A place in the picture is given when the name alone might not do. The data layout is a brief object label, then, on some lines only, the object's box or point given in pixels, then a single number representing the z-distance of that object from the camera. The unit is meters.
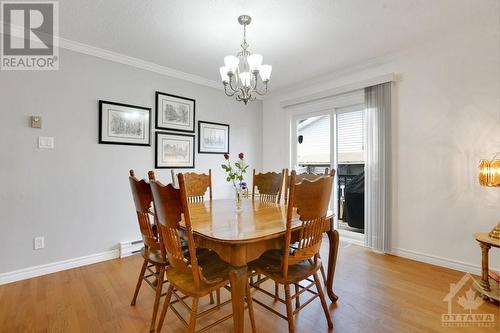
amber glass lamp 2.15
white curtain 3.18
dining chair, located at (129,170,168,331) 1.72
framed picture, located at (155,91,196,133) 3.53
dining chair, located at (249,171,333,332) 1.50
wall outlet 2.61
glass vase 2.14
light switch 2.64
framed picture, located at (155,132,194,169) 3.54
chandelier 2.24
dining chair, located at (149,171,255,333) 1.36
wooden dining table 1.36
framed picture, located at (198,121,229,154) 4.01
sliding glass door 3.71
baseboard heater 3.14
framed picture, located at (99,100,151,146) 3.05
